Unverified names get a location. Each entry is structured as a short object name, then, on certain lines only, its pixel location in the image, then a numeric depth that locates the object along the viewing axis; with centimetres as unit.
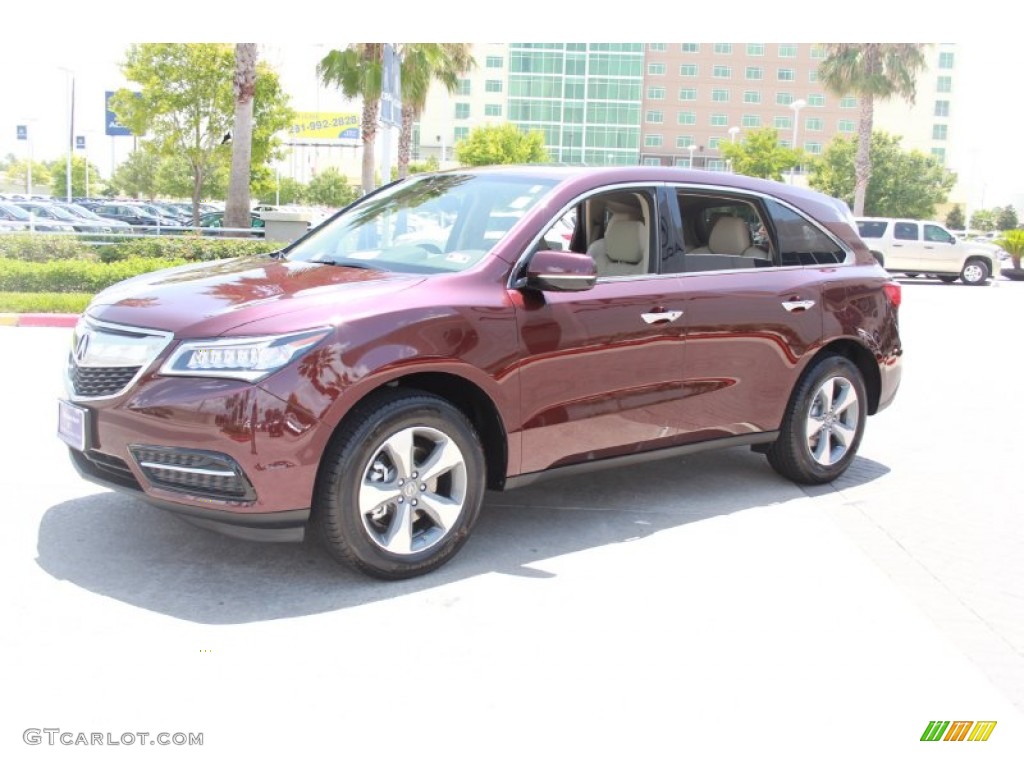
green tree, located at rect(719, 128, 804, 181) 7988
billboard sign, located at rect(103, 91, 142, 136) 7392
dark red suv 401
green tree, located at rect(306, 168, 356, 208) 9431
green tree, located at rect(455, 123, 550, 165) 8594
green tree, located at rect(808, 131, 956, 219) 6919
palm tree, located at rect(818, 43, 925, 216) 3772
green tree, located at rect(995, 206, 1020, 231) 9725
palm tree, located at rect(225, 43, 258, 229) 1966
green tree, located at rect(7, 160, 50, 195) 12675
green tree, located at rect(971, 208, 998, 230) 10982
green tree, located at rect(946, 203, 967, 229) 9525
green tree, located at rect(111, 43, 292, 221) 3622
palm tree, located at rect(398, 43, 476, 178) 2809
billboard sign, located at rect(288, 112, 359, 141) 11812
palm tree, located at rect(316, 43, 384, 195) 2555
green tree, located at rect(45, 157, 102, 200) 10550
